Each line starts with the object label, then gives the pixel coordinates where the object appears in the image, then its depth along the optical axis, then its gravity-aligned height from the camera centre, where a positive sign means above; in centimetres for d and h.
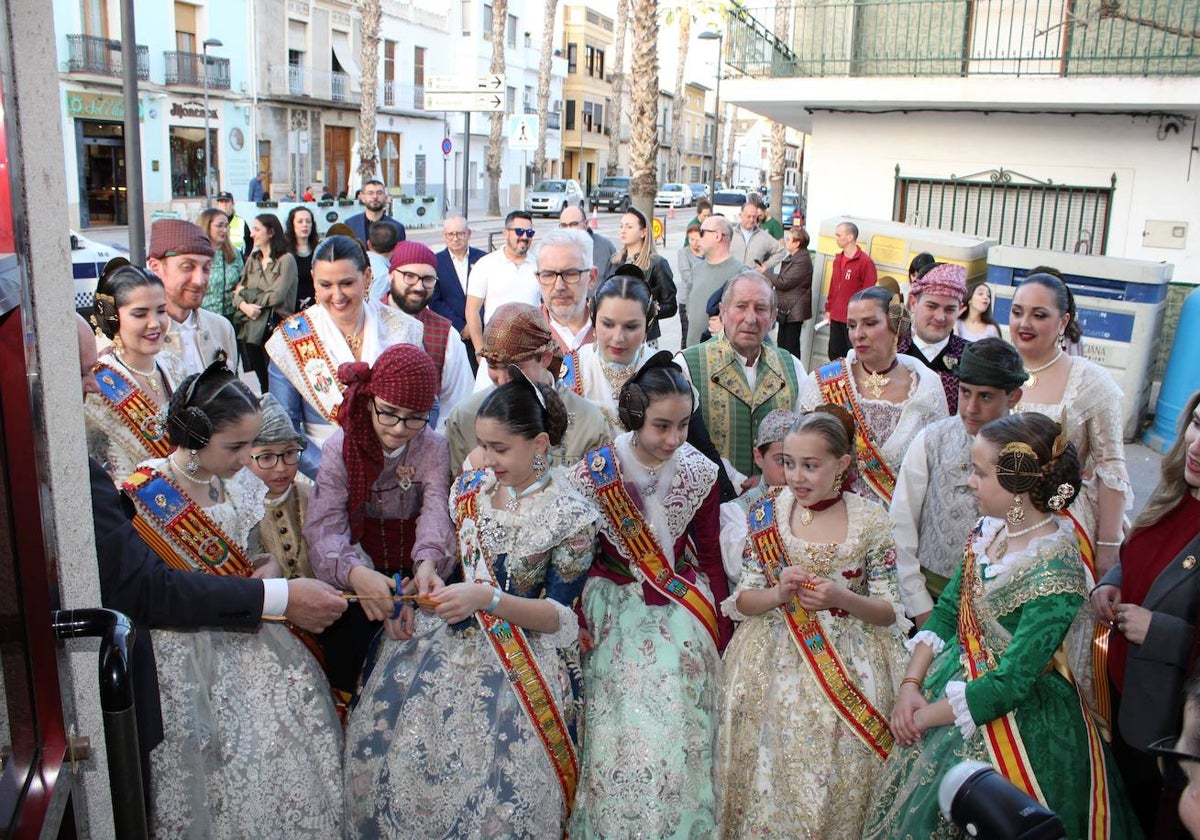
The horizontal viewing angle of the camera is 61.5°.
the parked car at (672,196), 4994 +15
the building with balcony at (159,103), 3036 +262
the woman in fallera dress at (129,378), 399 -79
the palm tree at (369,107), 2946 +245
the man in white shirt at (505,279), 733 -61
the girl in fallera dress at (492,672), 315 -152
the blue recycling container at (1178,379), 923 -149
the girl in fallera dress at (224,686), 304 -152
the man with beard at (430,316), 513 -67
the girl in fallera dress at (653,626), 317 -144
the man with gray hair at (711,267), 882 -58
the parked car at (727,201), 3256 -1
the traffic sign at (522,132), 1484 +92
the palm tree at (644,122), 1752 +135
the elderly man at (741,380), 463 -81
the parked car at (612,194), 4716 +14
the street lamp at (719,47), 2808 +487
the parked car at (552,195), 4094 +1
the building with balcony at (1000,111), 1176 +120
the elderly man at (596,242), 923 -41
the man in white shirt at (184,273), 489 -42
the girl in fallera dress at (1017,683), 293 -138
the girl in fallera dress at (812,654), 325 -149
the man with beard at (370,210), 941 -19
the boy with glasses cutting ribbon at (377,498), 341 -106
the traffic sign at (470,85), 1120 +118
